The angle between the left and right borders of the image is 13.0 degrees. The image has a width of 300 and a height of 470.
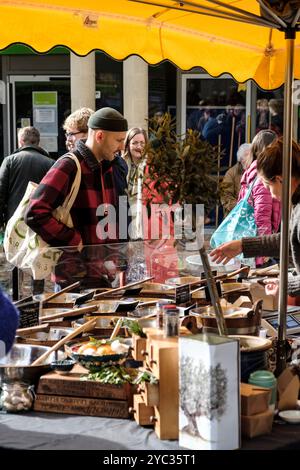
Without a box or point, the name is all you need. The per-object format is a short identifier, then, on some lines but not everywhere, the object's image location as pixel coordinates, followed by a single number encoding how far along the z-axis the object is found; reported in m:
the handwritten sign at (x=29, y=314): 4.45
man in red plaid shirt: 6.24
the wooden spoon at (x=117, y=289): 5.51
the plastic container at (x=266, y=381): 3.31
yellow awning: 5.96
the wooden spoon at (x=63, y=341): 3.81
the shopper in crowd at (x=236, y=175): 9.93
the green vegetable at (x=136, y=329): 3.50
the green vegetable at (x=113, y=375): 3.49
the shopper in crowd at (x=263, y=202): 8.18
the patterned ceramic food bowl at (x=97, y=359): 3.63
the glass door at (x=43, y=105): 17.67
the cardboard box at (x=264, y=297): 5.72
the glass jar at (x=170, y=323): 3.33
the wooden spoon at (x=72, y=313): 4.69
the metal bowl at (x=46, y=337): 4.17
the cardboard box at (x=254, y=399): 3.18
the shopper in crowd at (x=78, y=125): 8.02
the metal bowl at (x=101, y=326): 4.44
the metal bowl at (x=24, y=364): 3.65
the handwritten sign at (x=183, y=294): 5.01
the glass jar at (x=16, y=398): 3.54
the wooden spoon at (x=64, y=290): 5.33
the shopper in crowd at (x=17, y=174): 9.18
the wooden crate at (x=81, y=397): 3.48
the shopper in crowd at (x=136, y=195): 6.12
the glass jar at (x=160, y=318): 3.52
